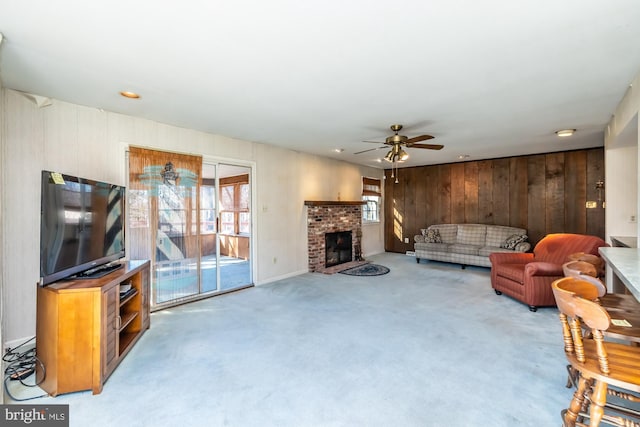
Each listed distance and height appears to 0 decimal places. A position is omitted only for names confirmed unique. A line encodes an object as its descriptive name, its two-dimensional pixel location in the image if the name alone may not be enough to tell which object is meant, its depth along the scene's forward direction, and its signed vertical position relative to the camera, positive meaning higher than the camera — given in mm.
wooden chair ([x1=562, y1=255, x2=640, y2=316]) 1885 -608
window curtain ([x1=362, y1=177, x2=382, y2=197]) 7730 +722
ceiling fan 3863 +933
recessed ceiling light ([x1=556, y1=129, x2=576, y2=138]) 4289 +1180
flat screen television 2098 -85
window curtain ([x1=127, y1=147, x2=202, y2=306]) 3602 -34
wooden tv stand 2062 -840
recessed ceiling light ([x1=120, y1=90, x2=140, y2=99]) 2812 +1166
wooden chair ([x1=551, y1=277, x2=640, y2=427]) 1314 -710
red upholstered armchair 3715 -751
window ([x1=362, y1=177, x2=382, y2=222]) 7762 +415
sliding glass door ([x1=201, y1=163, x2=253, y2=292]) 4446 -412
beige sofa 5992 -634
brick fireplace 6008 -221
